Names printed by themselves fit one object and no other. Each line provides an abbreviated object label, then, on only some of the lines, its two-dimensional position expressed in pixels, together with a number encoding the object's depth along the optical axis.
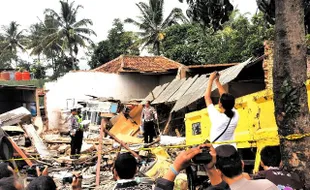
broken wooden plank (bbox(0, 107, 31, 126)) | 14.52
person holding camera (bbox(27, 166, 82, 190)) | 3.27
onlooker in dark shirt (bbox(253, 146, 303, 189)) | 3.94
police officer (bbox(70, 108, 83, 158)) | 12.30
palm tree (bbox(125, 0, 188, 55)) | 38.89
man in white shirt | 4.60
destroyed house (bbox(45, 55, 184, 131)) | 27.20
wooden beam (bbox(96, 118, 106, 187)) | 8.97
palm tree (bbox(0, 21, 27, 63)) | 51.84
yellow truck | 6.31
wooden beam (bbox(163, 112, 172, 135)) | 17.67
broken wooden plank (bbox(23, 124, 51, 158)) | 13.75
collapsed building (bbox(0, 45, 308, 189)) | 11.71
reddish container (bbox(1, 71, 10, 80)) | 33.72
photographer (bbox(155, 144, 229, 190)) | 2.78
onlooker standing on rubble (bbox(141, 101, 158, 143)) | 15.29
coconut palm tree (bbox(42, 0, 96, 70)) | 42.25
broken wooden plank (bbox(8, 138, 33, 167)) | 10.62
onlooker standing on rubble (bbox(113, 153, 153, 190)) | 3.23
